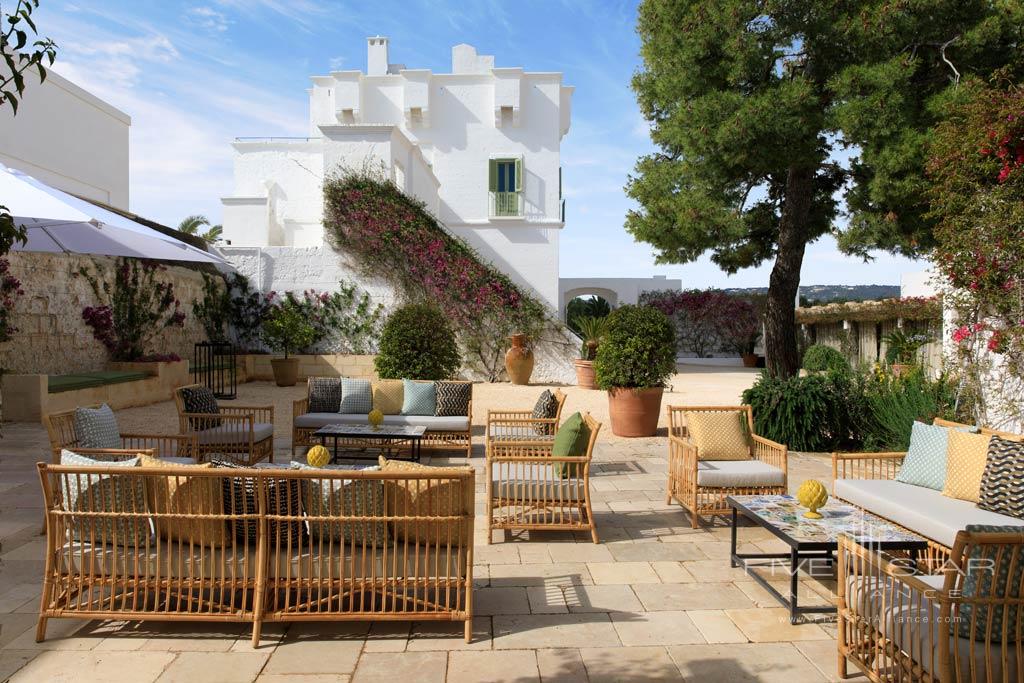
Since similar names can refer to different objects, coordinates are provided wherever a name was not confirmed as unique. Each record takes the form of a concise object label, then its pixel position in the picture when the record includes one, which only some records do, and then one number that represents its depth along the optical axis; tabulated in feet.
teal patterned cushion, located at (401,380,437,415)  24.68
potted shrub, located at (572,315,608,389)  45.11
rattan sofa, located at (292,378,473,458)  23.02
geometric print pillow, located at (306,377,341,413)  24.73
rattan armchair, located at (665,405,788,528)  15.20
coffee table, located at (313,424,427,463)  20.44
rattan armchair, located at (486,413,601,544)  14.10
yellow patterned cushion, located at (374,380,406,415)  24.77
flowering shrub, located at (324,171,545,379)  46.47
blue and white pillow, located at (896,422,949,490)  14.39
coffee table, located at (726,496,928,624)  10.68
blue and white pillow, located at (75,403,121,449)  14.83
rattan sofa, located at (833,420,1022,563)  11.91
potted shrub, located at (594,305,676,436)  25.77
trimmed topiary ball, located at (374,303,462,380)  27.78
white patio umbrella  15.89
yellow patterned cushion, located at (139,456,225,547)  9.72
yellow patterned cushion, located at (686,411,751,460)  16.69
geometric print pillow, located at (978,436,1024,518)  12.26
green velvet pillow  14.94
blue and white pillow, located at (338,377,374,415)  24.53
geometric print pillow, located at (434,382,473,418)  24.66
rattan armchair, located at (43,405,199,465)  13.73
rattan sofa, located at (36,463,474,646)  9.57
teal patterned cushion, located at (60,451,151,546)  9.85
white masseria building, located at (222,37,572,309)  55.01
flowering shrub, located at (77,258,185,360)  35.50
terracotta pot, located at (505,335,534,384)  44.83
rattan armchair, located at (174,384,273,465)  19.45
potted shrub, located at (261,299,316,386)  44.01
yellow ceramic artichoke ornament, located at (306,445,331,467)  13.11
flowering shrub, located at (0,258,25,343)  28.50
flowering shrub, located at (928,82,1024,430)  18.94
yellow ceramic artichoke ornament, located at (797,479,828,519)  11.96
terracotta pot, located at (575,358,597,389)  44.84
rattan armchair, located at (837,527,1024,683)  7.04
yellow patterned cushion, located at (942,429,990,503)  13.34
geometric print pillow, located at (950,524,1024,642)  7.10
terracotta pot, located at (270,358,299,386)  43.86
